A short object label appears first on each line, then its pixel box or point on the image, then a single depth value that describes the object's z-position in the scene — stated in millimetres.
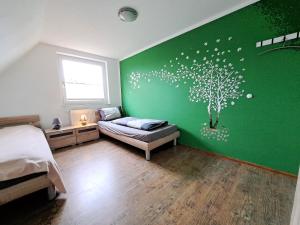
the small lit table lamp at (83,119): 3484
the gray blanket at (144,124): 2547
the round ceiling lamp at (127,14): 1999
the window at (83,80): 3404
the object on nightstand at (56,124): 2988
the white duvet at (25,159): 1173
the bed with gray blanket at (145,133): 2293
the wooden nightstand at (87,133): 3176
